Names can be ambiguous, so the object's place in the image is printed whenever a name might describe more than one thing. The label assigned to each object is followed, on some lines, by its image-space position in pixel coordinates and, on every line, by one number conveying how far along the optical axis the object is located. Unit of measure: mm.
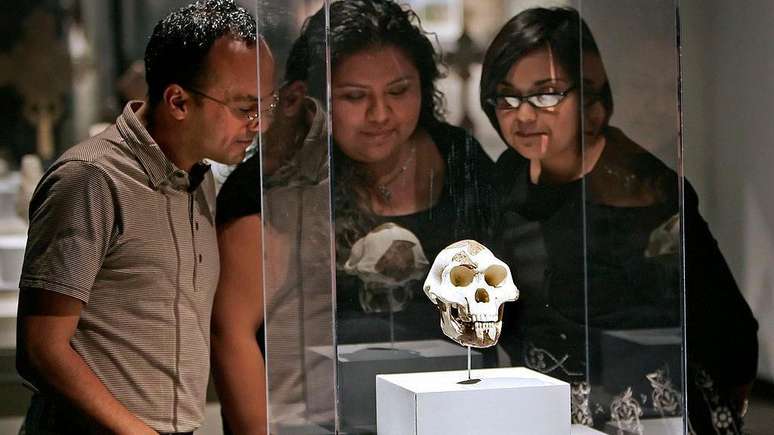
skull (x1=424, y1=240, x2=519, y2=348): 7207
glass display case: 7324
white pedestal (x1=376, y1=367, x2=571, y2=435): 6992
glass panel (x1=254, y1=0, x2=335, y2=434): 7285
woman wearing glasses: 7926
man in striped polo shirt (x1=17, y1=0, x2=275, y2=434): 7770
